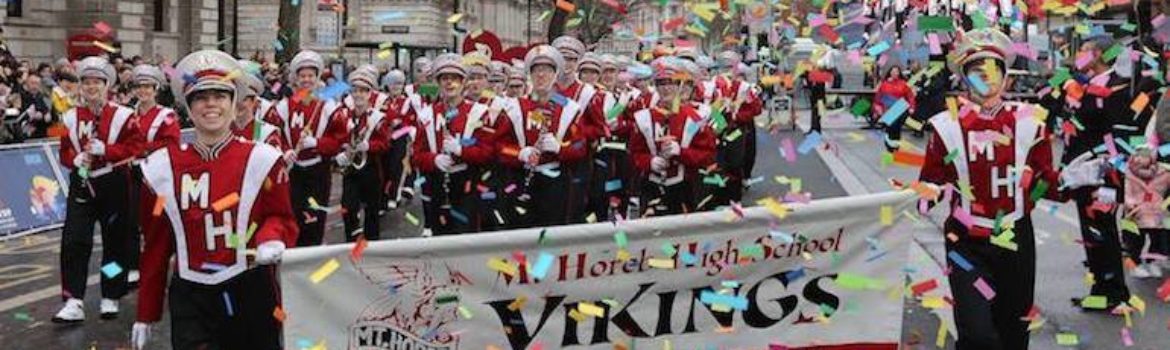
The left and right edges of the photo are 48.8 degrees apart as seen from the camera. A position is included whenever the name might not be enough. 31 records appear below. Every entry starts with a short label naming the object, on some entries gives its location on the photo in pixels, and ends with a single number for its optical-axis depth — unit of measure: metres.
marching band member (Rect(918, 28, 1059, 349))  5.86
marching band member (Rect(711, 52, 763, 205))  12.62
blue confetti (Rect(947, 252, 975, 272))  5.88
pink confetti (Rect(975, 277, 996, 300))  5.77
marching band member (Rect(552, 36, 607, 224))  9.71
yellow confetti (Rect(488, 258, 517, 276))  5.39
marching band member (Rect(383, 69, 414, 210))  14.95
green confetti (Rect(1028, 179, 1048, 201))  6.04
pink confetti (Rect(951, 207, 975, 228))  5.88
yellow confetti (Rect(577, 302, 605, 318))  5.65
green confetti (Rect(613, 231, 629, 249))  5.62
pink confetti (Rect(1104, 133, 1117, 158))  8.45
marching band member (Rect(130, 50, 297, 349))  5.21
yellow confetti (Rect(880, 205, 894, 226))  6.13
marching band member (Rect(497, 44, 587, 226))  9.22
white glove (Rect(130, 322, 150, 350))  5.21
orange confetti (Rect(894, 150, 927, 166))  6.90
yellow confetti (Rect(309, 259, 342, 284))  5.03
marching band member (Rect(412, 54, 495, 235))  9.39
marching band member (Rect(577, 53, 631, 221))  11.46
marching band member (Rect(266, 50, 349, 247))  10.45
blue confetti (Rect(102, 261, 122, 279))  8.36
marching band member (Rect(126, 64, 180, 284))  8.59
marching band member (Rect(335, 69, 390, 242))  11.79
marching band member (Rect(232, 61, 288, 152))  8.67
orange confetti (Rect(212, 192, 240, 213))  5.21
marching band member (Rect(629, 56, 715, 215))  9.60
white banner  5.16
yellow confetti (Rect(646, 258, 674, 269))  5.75
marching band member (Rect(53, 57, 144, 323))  8.48
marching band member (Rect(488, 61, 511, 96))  12.04
